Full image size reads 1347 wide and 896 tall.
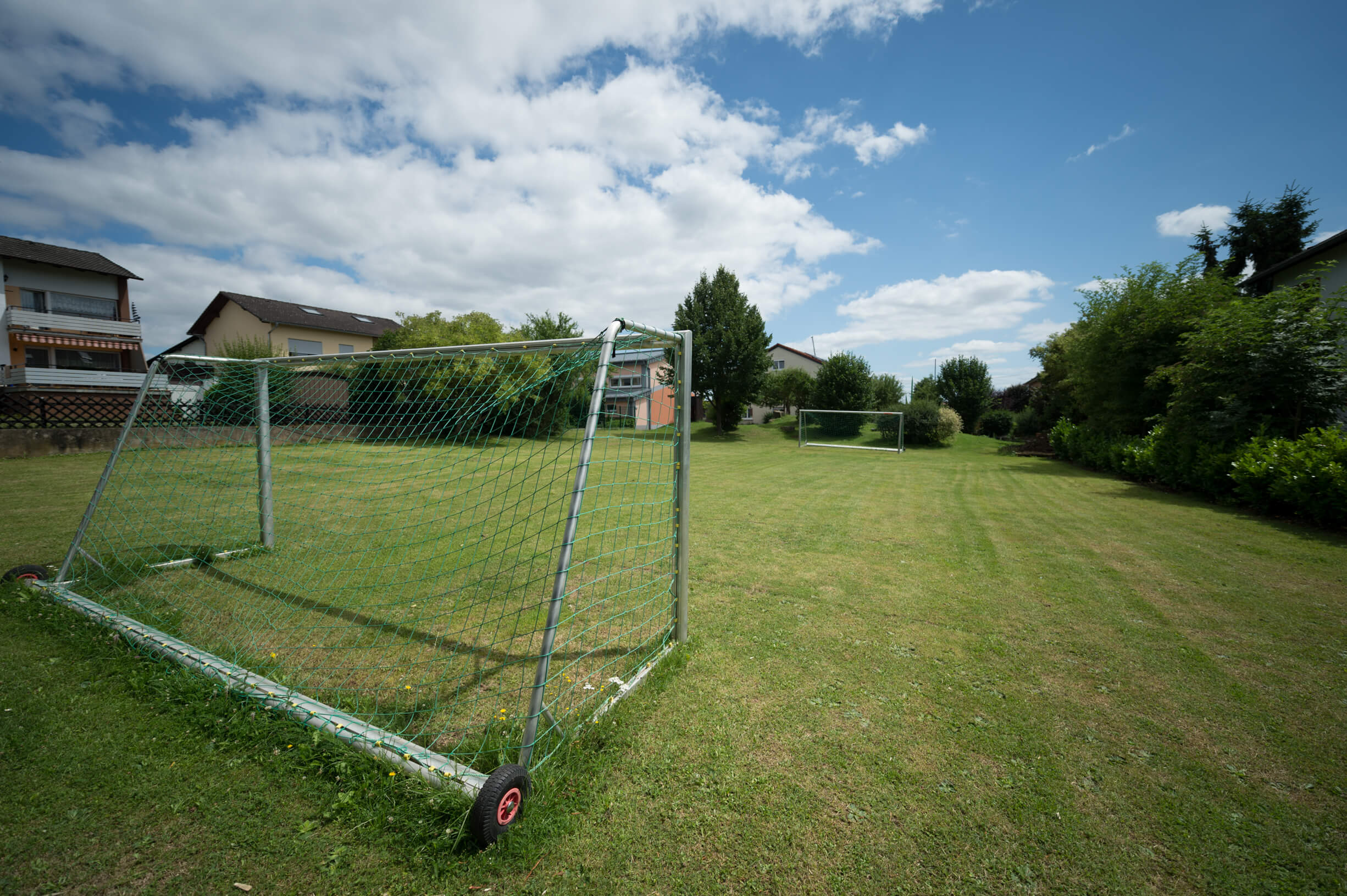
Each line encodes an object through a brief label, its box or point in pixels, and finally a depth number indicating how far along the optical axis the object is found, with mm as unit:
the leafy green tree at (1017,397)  33750
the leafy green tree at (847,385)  25906
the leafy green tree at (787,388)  33781
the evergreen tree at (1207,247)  26531
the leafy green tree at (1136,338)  12422
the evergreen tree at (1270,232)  23750
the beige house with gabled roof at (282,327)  27297
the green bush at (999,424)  28766
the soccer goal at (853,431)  22922
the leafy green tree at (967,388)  28453
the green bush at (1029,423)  25891
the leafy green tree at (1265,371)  8266
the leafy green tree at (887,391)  29172
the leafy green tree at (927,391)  29172
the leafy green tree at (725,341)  25062
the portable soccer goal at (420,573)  2477
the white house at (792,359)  49500
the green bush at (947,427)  22734
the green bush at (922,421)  22734
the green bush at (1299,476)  6406
